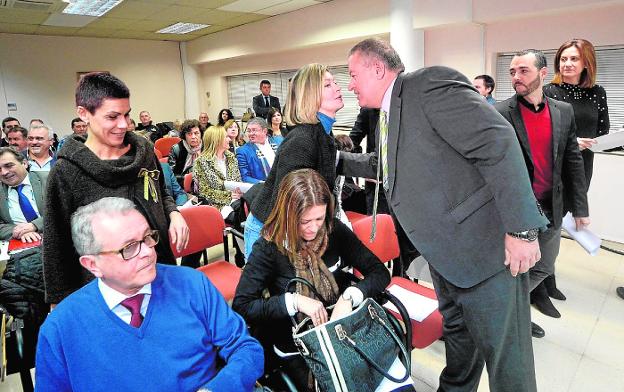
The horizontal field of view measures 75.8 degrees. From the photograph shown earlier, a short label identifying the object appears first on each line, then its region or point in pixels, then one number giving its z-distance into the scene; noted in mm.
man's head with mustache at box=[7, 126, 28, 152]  4777
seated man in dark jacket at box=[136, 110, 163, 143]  8578
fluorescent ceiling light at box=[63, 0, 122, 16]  6445
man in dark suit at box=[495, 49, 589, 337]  2137
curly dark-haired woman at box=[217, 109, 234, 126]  8008
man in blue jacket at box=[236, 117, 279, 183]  4219
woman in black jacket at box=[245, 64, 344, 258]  1739
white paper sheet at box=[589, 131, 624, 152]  2438
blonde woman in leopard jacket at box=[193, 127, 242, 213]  3908
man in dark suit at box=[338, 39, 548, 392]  1260
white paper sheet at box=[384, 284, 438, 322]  1876
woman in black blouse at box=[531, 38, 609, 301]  2660
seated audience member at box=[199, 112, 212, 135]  9057
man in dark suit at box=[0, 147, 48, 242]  2594
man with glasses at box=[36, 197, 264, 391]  1077
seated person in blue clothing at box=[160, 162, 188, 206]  2902
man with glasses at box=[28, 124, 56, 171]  3279
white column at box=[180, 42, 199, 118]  11336
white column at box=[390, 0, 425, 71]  5297
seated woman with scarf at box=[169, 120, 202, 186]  4832
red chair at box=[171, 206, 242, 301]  2500
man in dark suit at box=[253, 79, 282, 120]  8070
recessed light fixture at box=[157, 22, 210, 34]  8656
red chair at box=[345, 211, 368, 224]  3614
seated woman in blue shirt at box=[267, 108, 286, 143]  5723
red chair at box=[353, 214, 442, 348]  2162
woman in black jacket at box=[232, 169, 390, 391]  1518
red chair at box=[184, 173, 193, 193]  4426
